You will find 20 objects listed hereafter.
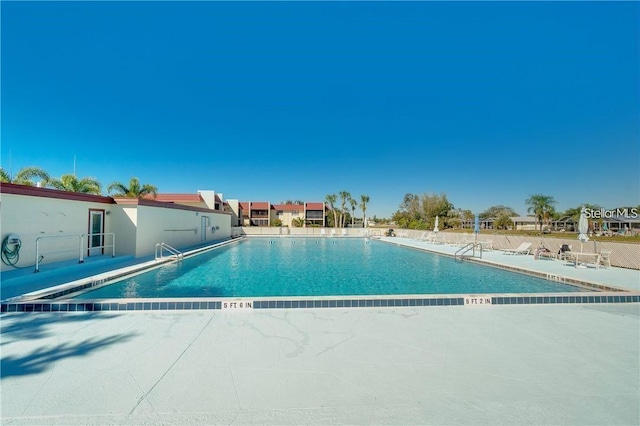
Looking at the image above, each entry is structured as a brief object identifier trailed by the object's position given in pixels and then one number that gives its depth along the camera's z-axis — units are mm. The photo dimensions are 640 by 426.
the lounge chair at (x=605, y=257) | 9620
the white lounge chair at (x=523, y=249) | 13067
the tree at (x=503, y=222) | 55731
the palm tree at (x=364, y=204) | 49219
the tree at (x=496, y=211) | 71631
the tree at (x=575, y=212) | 44812
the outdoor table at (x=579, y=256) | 9312
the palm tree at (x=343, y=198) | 48969
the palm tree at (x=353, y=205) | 49794
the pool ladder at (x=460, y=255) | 12610
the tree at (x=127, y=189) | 22656
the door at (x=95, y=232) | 10008
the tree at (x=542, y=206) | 53969
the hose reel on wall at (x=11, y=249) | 7055
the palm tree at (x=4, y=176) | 16323
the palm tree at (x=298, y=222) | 44303
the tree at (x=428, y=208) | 50031
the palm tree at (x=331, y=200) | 48628
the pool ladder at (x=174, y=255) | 11258
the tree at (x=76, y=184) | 18172
